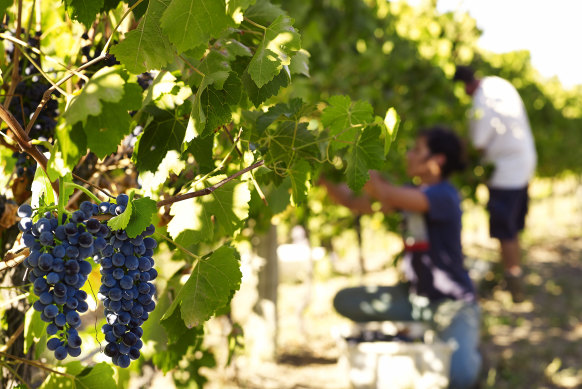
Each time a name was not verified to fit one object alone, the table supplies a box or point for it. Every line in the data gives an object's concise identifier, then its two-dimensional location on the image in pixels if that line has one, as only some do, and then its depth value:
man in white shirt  5.45
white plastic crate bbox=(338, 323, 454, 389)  2.95
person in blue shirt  3.36
